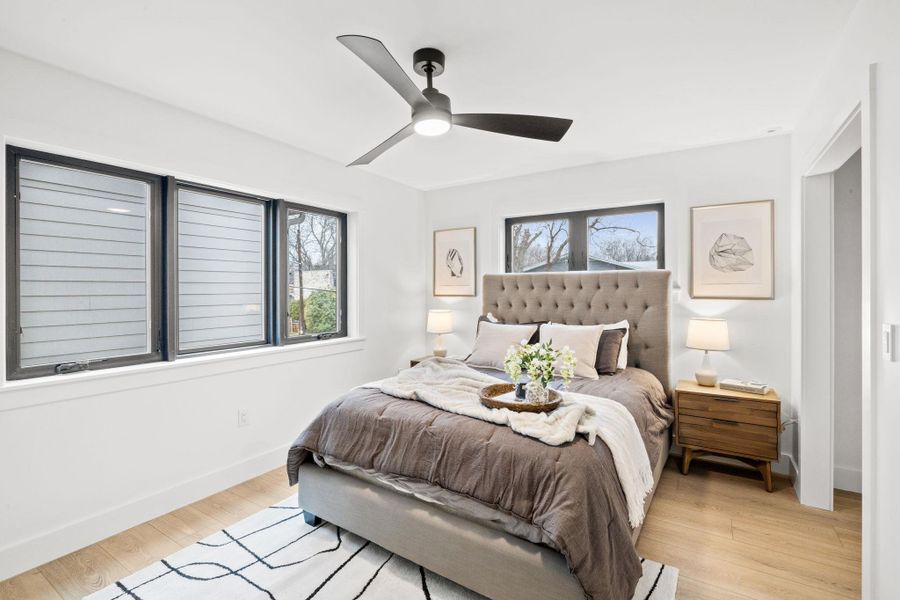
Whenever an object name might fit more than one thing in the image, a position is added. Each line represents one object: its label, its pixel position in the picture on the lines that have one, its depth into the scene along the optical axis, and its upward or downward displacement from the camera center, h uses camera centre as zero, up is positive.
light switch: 1.36 -0.13
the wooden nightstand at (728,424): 2.84 -0.86
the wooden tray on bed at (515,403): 2.08 -0.52
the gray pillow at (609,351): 3.20 -0.40
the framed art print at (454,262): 4.62 +0.41
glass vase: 2.13 -0.47
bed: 1.63 -0.96
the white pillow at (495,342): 3.50 -0.36
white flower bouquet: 2.14 -0.32
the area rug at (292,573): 1.94 -1.32
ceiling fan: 1.84 +0.86
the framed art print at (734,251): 3.19 +0.37
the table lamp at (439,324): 4.49 -0.26
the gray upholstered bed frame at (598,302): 3.43 -0.03
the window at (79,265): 2.23 +0.20
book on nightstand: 2.98 -0.62
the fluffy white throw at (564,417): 1.85 -0.55
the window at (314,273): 3.64 +0.23
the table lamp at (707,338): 3.10 -0.28
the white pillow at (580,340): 3.12 -0.32
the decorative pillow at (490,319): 3.90 -0.20
